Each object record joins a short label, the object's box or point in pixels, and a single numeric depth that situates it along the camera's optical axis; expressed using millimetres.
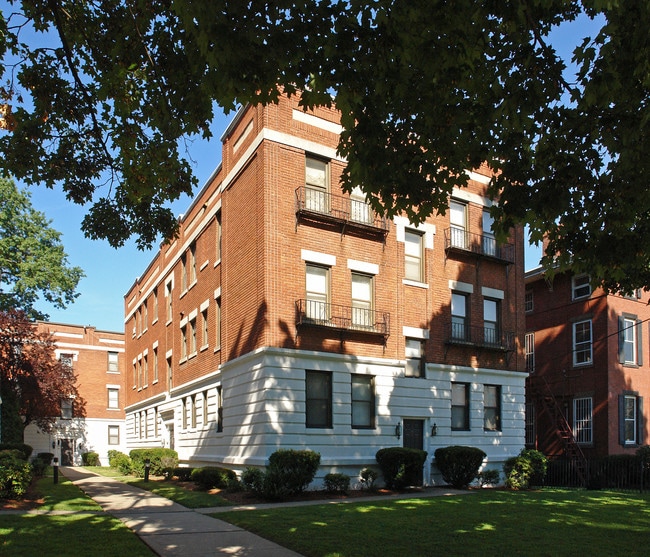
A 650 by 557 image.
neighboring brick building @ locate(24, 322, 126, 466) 53844
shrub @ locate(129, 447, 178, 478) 29531
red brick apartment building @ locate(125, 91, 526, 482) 21328
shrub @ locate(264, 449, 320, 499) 18609
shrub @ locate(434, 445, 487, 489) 23234
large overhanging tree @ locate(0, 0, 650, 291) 7914
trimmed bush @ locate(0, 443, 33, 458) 29745
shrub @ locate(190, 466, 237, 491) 21672
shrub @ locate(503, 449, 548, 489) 25156
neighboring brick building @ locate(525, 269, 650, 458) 31078
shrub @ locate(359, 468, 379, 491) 21531
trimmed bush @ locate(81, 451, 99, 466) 51594
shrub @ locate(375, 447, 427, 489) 21359
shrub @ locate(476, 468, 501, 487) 24609
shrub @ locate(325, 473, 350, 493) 20266
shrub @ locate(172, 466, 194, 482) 25812
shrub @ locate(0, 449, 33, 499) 17020
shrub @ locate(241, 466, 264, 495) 18934
